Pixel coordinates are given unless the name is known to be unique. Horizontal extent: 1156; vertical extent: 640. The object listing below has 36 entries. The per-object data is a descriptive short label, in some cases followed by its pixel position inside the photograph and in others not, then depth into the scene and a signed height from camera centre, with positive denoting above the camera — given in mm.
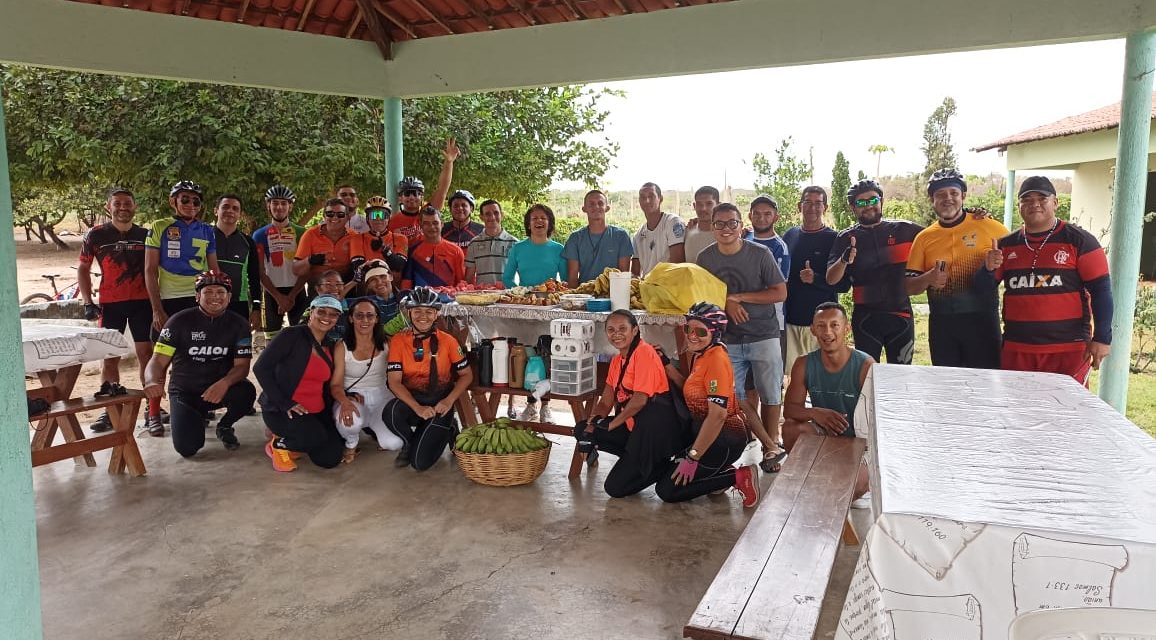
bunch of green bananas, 5047 -1191
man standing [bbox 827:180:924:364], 5348 -142
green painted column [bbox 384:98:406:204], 7965 +1002
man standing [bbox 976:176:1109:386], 4598 -222
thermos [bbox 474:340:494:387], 5645 -789
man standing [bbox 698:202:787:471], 5227 -353
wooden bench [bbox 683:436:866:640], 2484 -1092
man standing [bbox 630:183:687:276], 6215 +112
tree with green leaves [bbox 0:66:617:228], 8844 +1276
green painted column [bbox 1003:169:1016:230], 12140 +801
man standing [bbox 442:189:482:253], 7164 +223
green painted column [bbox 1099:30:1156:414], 5012 +300
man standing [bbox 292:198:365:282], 6699 +15
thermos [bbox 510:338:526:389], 5547 -780
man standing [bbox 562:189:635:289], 6191 +25
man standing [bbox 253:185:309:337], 7016 -12
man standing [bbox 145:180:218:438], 6180 -66
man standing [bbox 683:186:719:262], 6082 +221
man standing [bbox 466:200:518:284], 6801 -25
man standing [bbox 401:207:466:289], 6586 -90
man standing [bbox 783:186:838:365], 5734 -81
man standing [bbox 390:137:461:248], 6945 +345
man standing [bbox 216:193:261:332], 6535 -20
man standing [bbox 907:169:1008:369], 5047 -162
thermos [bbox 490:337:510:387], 5576 -761
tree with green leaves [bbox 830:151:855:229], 13734 +1046
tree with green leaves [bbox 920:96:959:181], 20062 +2789
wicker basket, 4988 -1342
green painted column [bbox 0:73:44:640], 2018 -582
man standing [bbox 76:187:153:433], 6227 -165
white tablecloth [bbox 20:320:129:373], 4902 -600
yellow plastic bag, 5055 -240
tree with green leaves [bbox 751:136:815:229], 14078 +1335
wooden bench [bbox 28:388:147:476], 4934 -1151
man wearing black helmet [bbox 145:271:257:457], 5637 -804
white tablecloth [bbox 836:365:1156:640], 1875 -672
